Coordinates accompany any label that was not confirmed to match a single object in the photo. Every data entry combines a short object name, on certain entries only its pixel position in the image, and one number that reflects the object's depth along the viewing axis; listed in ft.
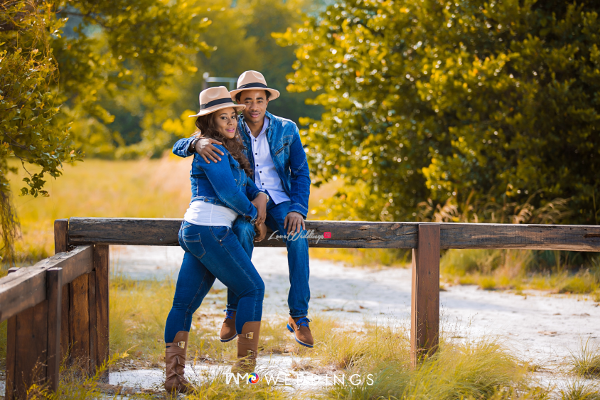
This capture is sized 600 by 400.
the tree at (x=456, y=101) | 49.60
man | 24.34
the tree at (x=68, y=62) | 24.91
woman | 21.95
